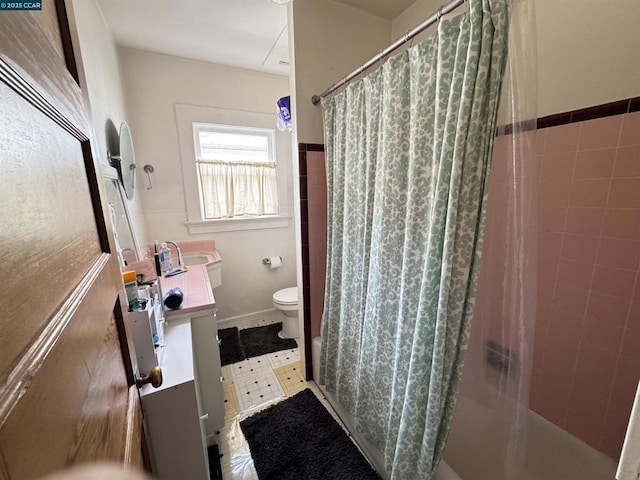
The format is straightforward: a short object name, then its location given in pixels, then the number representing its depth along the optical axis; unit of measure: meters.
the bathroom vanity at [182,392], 0.88
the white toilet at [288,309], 2.28
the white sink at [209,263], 2.10
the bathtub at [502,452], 0.96
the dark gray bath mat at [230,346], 2.16
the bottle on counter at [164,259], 1.69
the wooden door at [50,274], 0.23
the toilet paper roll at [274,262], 2.72
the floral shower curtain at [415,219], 0.75
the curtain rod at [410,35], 0.79
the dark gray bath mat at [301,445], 1.28
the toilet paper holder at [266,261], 2.73
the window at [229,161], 2.28
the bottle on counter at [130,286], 0.94
